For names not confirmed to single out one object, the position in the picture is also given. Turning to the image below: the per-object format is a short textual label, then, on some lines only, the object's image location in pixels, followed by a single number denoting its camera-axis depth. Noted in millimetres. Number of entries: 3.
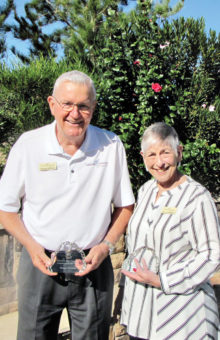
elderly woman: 1760
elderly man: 1815
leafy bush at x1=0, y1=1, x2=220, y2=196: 3822
